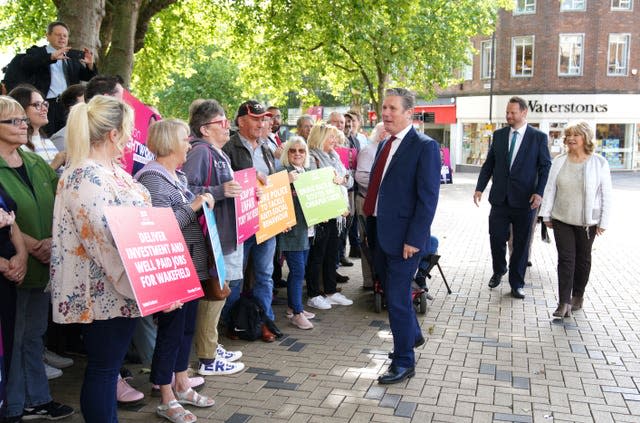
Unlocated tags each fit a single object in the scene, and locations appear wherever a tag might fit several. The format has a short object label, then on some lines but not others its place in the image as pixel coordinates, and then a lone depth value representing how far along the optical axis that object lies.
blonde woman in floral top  3.17
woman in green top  3.85
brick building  36.56
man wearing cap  5.70
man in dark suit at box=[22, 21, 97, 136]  6.24
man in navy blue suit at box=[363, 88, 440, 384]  4.84
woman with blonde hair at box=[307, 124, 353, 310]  7.09
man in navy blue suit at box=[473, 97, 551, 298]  7.76
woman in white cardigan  6.60
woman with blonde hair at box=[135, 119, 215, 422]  3.99
